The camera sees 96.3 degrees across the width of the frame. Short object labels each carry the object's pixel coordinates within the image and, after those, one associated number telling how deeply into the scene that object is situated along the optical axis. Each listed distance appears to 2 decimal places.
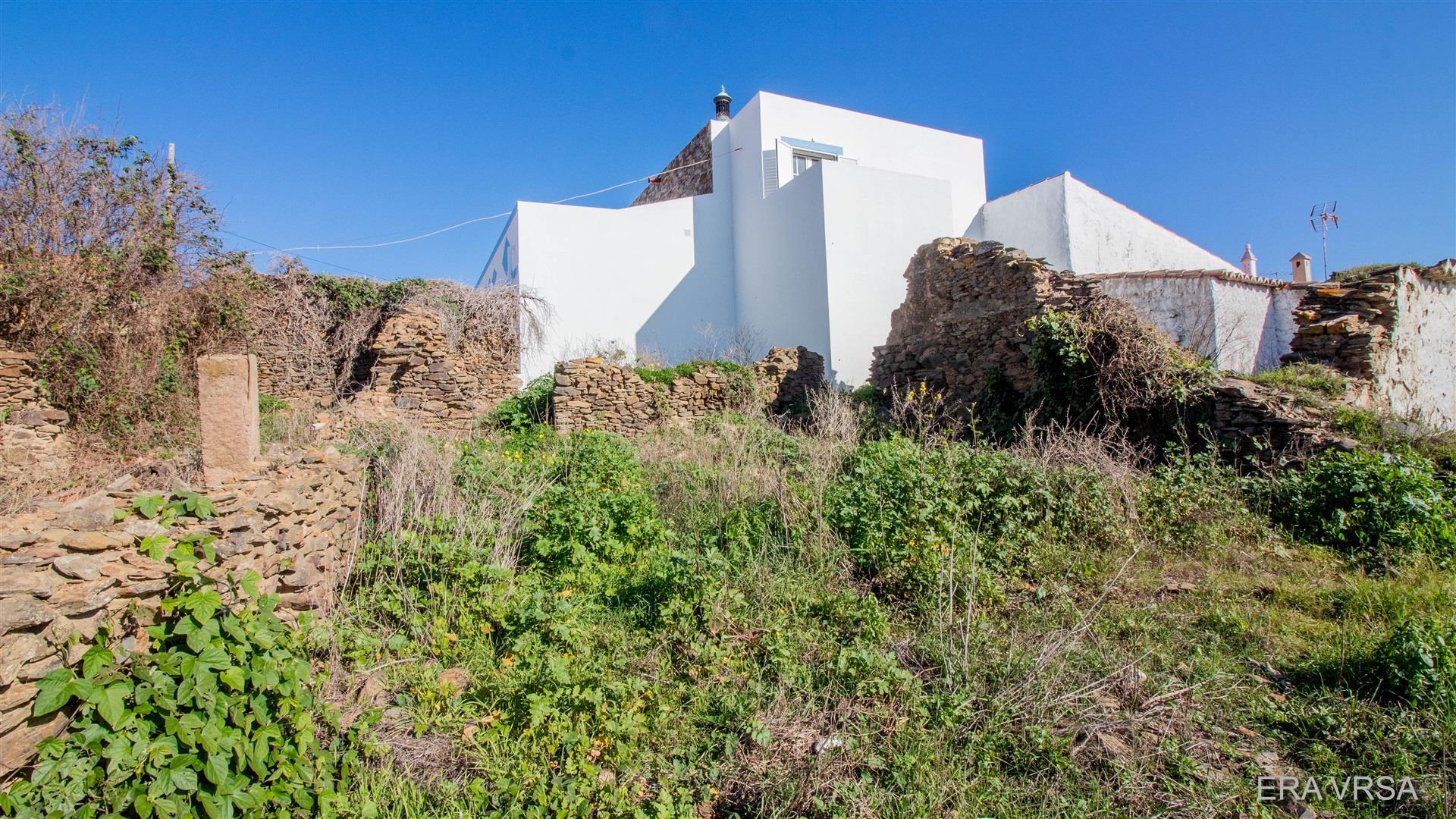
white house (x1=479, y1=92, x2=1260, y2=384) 14.74
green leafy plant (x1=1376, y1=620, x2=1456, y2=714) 3.32
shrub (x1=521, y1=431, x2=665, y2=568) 5.20
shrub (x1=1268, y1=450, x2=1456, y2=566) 5.15
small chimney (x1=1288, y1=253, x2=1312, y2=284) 15.37
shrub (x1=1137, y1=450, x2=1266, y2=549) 5.70
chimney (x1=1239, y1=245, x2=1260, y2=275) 17.28
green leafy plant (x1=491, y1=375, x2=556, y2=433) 11.63
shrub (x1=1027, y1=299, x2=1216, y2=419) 7.65
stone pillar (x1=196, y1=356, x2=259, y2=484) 4.65
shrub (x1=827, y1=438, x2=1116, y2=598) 4.89
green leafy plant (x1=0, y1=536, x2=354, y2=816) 2.35
